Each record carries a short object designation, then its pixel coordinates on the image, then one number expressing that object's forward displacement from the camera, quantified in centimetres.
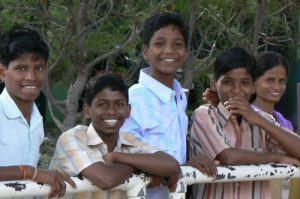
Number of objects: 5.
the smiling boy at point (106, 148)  547
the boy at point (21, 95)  573
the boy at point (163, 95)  624
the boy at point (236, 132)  628
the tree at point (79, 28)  1113
